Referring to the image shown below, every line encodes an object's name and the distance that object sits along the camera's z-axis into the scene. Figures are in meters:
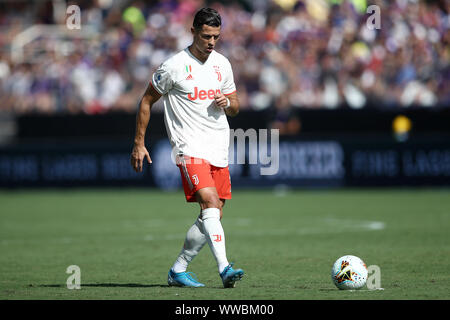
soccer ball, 14.02
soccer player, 14.98
